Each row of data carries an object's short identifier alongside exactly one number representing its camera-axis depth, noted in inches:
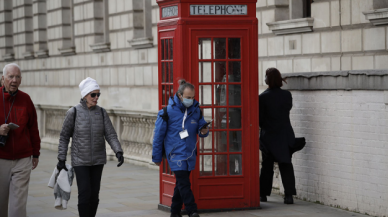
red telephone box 613.3
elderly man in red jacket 512.4
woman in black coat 665.6
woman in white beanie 531.2
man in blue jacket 548.7
